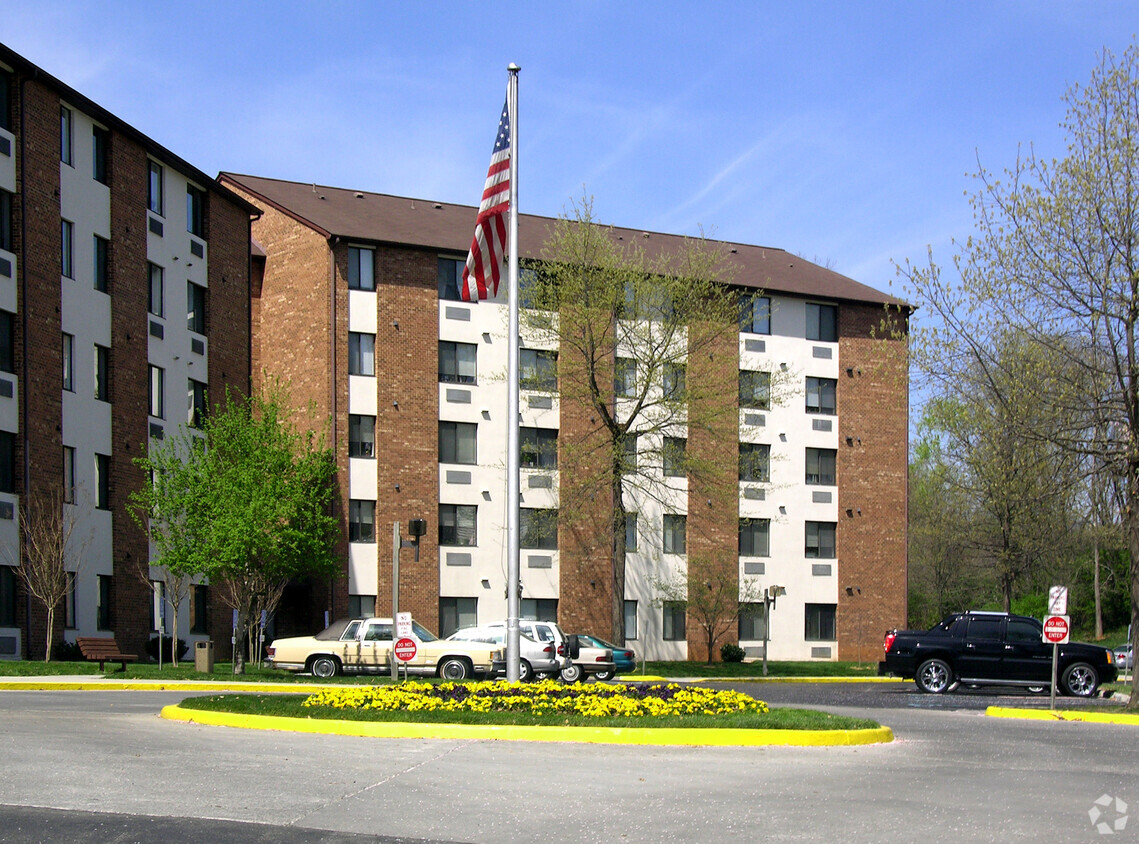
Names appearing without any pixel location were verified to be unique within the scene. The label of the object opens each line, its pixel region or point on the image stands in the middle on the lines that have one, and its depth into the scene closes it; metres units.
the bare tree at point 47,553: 30.92
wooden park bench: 31.52
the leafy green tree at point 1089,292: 21.73
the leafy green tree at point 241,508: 34.22
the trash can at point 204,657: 31.86
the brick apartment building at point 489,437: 42.53
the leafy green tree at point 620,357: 41.38
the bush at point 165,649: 36.66
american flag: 18.73
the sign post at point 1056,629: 22.61
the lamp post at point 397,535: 24.67
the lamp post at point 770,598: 40.63
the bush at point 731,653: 45.41
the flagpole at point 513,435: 17.53
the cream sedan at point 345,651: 32.00
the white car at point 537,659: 30.22
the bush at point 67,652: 32.41
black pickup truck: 27.77
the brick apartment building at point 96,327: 32.22
